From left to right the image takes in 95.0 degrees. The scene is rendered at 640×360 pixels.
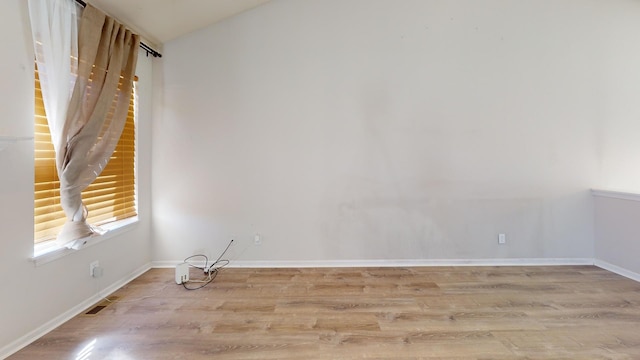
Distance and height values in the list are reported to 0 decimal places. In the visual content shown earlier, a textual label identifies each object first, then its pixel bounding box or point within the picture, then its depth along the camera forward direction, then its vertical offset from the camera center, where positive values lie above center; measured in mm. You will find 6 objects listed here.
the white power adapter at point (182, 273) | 2975 -931
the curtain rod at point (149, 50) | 3136 +1462
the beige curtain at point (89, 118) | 2174 +539
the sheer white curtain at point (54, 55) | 1985 +902
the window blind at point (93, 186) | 2084 -26
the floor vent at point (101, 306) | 2400 -1045
